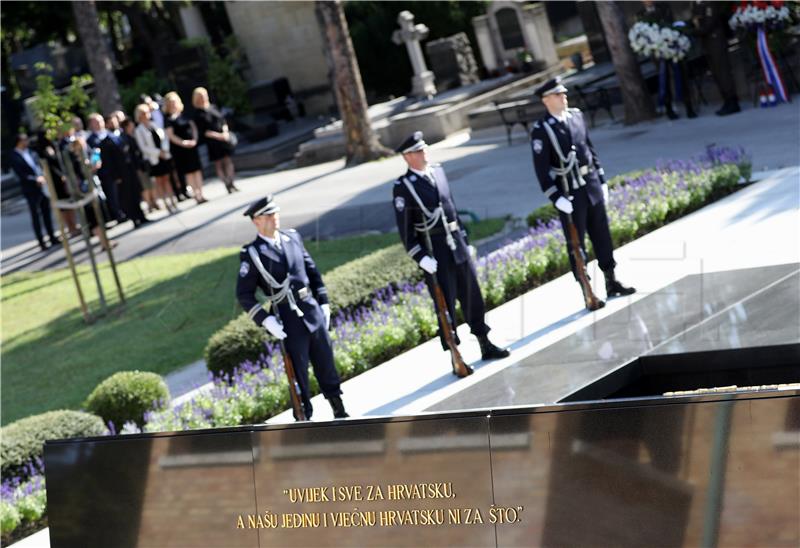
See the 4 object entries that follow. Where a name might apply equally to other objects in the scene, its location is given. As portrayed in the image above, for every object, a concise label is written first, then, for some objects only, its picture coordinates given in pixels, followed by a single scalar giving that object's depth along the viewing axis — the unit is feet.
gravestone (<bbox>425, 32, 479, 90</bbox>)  97.19
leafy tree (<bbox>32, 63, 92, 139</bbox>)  59.16
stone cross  95.86
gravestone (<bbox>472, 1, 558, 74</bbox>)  93.45
